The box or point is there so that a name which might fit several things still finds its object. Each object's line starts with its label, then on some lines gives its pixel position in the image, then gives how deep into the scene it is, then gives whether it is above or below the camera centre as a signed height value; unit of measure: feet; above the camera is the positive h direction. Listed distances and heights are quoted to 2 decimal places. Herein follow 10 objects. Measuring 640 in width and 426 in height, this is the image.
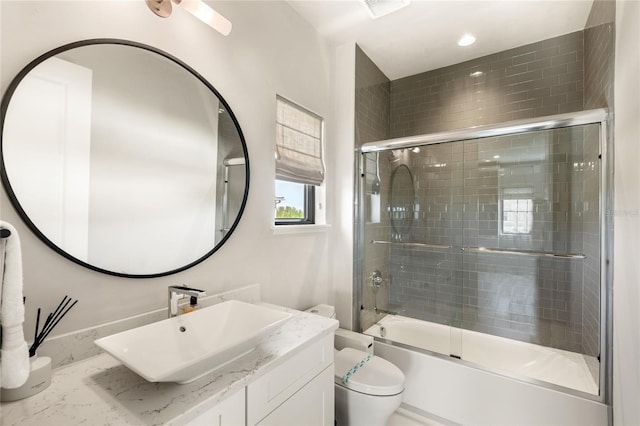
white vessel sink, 2.75 -1.44
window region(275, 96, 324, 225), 6.41 +1.22
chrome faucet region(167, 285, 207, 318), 3.84 -1.06
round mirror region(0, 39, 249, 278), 3.15 +0.71
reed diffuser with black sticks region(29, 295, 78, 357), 2.90 -1.17
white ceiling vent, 6.32 +4.57
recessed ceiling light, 7.71 +4.73
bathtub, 5.48 -3.25
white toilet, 5.01 -2.95
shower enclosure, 6.68 -0.72
